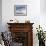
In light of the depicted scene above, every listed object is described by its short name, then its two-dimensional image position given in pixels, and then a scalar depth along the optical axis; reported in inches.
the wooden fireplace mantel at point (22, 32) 161.3
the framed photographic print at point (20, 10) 166.6
